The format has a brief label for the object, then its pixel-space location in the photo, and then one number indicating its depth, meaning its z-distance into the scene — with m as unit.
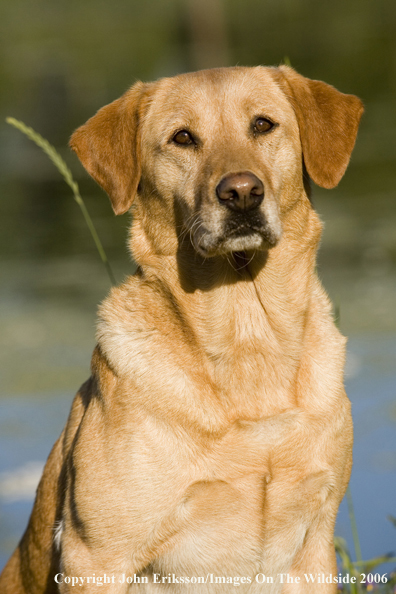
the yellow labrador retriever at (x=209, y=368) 7.29
